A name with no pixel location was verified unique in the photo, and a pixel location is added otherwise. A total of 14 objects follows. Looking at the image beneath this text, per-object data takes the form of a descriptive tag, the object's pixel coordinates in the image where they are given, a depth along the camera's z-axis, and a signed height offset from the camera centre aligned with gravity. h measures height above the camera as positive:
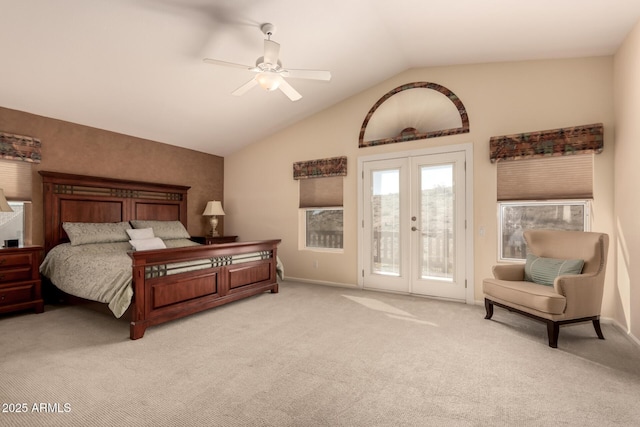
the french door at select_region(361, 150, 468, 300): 4.11 -0.13
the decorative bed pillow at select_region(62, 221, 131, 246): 3.95 -0.21
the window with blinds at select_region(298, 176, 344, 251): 5.13 +0.04
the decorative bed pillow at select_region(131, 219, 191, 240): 4.68 -0.19
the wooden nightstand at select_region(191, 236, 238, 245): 5.30 -0.41
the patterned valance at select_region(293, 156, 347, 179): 4.93 +0.78
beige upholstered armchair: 2.65 -0.63
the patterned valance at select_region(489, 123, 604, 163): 3.29 +0.81
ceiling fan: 2.71 +1.34
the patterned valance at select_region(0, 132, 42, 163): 3.65 +0.83
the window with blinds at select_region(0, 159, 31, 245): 3.75 +0.21
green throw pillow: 2.91 -0.52
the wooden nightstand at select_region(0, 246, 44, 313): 3.32 -0.69
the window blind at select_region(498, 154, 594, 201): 3.41 +0.42
